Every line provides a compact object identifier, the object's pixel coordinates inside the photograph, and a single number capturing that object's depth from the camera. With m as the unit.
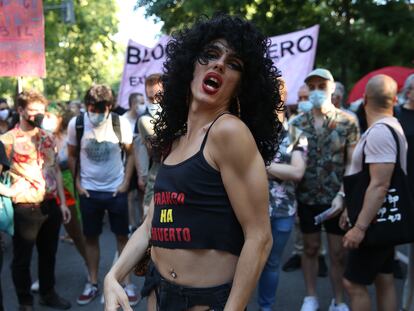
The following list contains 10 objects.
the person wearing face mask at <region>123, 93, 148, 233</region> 7.09
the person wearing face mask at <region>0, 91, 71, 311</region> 3.95
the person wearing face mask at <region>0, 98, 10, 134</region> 6.91
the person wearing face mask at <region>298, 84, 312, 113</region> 6.00
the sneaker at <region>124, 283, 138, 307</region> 4.43
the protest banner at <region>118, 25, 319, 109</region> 6.83
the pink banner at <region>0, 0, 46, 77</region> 4.74
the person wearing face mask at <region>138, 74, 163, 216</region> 3.97
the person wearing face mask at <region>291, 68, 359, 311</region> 3.93
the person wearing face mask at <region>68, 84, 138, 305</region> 4.41
